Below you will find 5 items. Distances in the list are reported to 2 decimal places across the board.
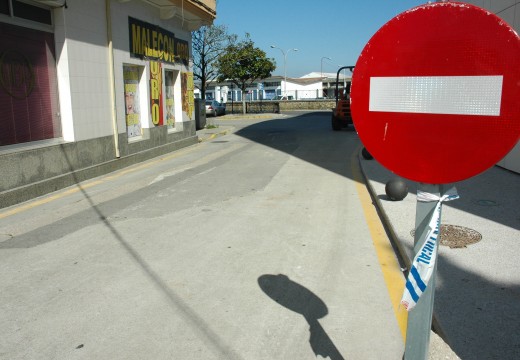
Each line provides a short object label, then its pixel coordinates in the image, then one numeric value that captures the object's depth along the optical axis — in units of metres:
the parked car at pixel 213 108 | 38.62
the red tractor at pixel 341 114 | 21.62
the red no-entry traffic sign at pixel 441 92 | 1.47
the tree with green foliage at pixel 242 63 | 40.84
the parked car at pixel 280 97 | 71.94
